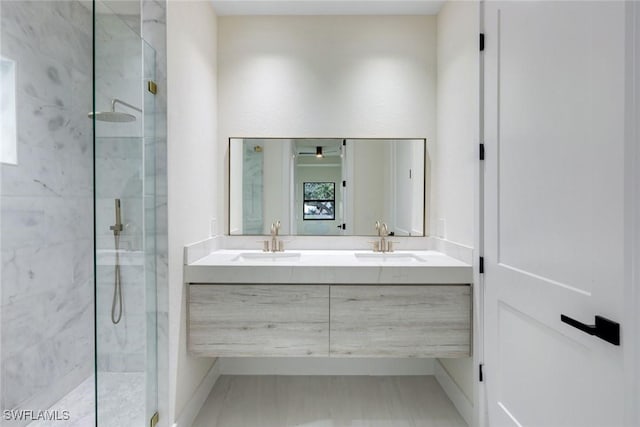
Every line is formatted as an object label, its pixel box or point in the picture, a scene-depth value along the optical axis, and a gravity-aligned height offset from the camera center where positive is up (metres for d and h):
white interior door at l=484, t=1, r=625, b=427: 1.01 +0.01
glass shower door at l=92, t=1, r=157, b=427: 1.30 -0.04
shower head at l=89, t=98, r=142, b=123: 1.28 +0.37
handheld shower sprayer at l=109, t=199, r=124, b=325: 1.38 -0.27
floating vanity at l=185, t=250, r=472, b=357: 1.89 -0.53
